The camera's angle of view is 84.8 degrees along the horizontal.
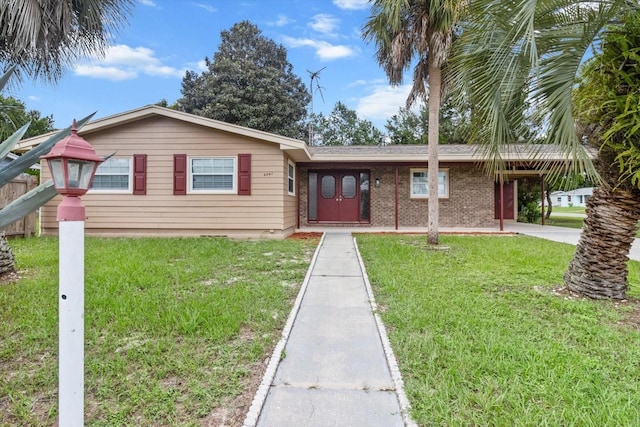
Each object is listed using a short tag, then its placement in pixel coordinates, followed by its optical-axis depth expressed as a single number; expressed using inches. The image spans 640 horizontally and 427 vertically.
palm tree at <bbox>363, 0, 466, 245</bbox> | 295.9
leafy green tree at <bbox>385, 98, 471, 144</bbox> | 1099.9
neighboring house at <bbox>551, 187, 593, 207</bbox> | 2126.4
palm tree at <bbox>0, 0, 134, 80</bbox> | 179.2
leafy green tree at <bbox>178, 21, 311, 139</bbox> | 961.5
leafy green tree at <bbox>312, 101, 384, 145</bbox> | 1363.2
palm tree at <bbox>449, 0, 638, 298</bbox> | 146.9
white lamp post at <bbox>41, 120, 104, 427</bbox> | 61.6
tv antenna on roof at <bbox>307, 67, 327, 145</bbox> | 730.8
